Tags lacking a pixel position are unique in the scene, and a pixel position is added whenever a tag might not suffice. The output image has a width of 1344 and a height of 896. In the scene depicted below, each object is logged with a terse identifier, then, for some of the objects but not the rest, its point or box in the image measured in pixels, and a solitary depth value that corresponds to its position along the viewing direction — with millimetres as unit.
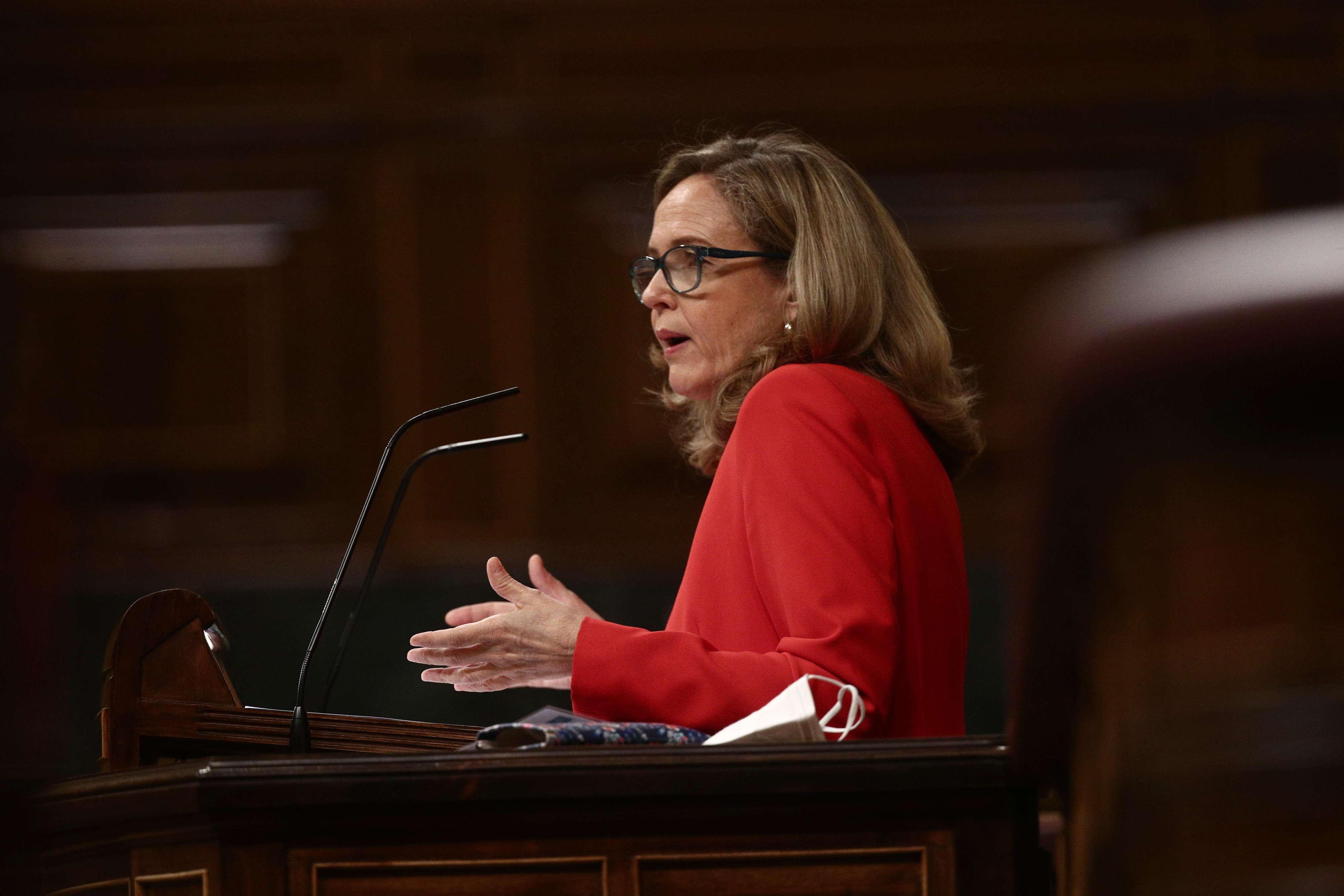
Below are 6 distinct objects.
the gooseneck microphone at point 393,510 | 10506
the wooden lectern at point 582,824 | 9994
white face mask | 10075
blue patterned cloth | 10063
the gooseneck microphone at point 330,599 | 10239
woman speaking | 10253
